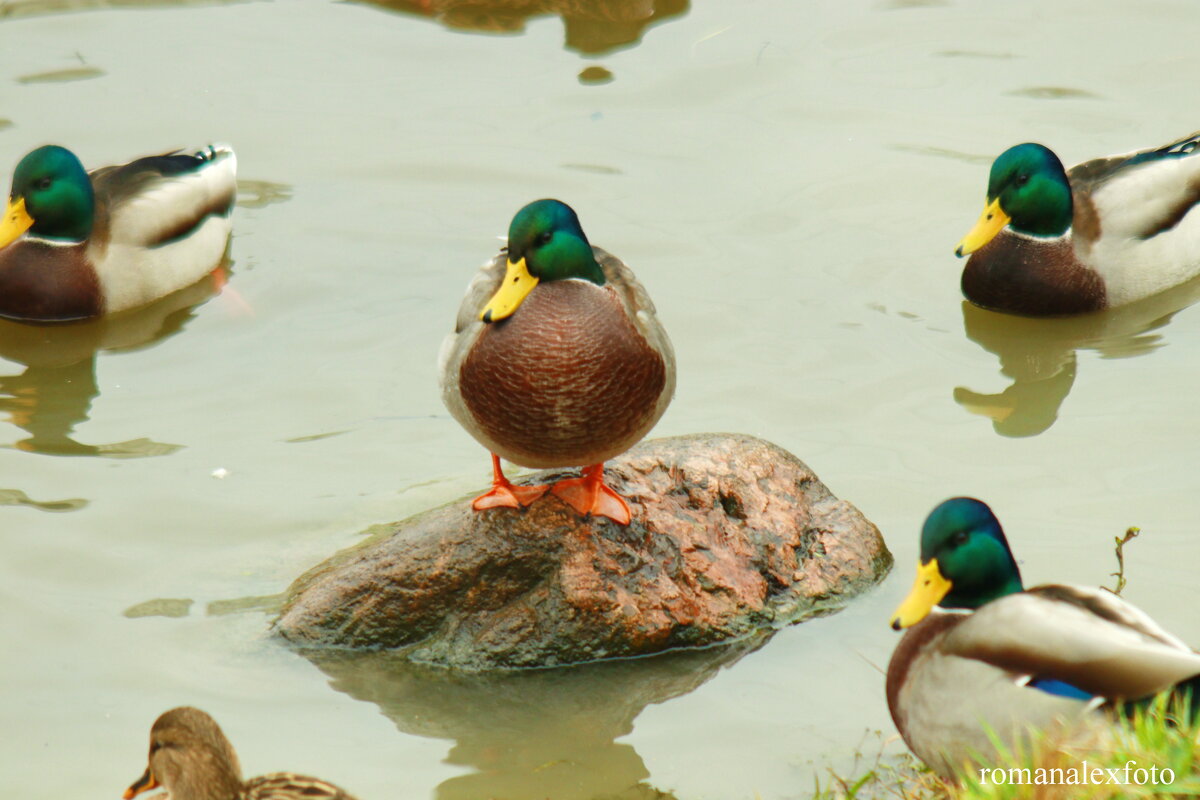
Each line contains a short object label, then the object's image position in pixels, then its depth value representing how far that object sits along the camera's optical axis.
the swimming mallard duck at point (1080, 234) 14.85
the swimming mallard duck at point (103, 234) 15.17
